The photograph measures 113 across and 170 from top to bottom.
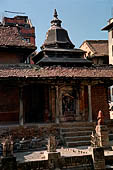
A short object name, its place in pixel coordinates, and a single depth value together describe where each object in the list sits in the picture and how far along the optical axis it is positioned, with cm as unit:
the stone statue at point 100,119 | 1410
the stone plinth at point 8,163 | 976
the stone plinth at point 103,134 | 1368
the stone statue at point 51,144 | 1048
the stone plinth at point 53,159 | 1038
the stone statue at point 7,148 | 986
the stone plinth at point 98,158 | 1086
